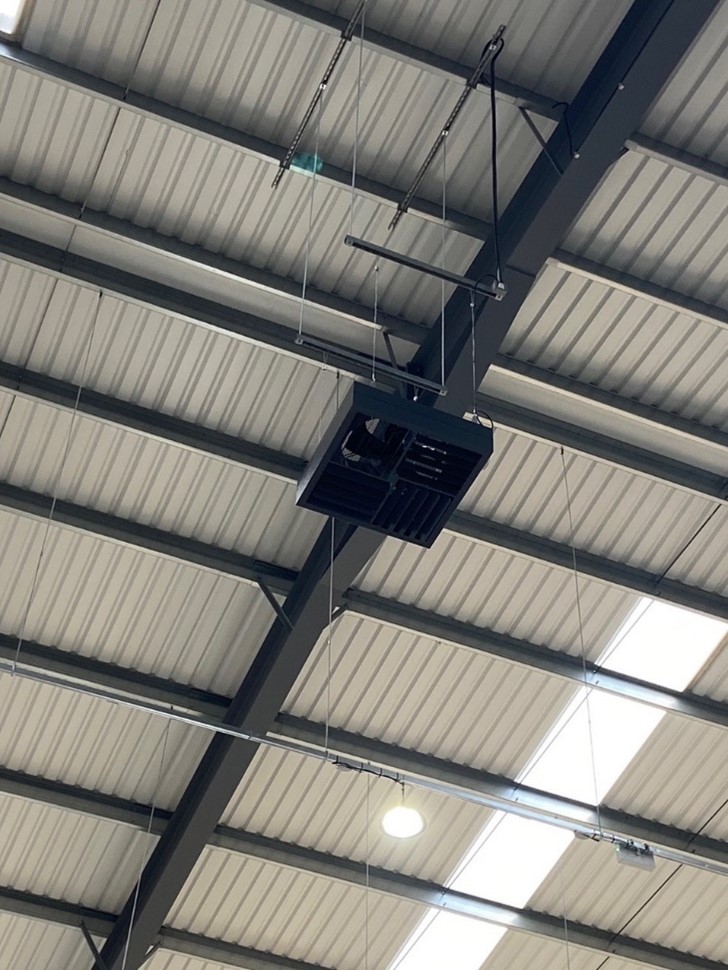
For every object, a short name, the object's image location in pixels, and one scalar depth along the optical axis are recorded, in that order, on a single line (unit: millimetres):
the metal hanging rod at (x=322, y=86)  11055
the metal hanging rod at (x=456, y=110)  11023
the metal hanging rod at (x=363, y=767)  12531
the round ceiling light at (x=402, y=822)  13211
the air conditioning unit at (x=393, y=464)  9320
